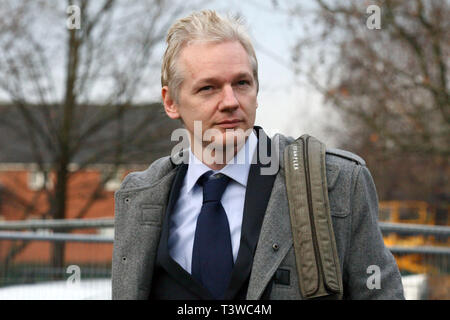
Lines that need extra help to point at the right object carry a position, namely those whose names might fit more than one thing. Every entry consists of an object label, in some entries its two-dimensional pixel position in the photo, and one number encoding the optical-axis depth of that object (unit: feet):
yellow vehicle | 19.71
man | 6.91
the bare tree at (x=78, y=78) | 42.04
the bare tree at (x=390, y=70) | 29.01
